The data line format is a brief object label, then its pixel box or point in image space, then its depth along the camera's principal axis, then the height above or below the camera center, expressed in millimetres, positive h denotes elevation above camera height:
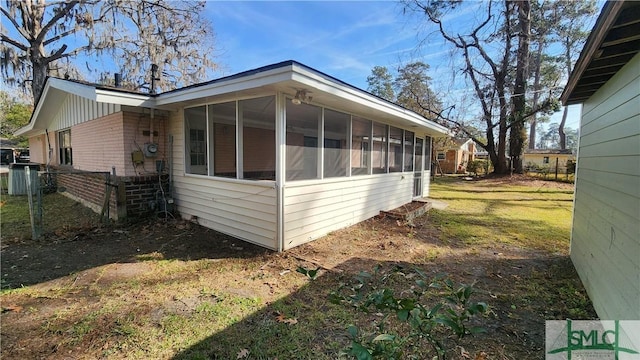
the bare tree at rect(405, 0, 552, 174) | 16375 +6094
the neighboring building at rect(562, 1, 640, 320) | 2178 +15
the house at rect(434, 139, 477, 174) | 24473 +335
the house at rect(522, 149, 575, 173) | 29750 +731
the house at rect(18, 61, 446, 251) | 4387 +170
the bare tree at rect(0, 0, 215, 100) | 12539 +5755
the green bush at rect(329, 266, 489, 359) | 1182 -690
